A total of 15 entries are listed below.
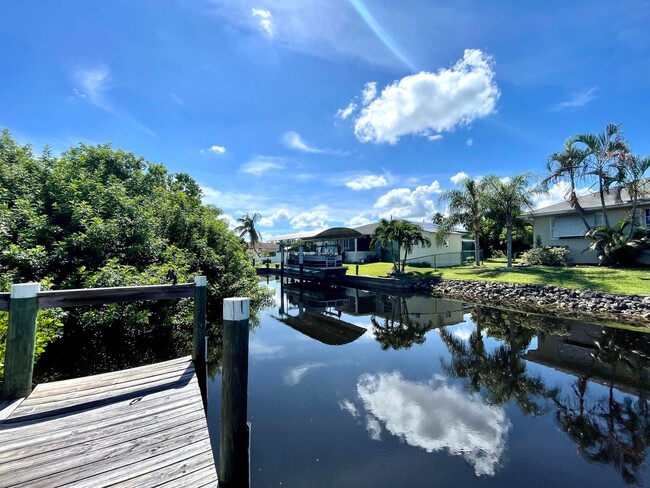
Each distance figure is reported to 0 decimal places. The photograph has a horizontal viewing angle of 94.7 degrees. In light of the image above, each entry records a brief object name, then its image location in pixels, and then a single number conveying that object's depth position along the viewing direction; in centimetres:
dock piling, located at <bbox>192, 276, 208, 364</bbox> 411
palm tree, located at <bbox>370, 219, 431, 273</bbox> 1839
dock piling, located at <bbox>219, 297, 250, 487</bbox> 239
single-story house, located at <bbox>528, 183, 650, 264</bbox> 1697
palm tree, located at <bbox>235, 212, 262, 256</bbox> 4256
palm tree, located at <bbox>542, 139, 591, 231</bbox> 1705
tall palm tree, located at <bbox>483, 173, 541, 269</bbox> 1781
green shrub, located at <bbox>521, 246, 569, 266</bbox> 1786
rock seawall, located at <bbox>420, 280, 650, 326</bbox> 985
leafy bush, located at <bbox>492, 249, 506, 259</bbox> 2734
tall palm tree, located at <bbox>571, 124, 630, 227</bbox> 1597
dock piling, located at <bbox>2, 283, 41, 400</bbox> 265
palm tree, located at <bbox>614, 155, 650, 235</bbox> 1543
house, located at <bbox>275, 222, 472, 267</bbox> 2281
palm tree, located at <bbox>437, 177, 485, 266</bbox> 1996
